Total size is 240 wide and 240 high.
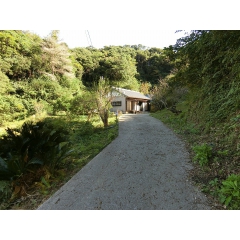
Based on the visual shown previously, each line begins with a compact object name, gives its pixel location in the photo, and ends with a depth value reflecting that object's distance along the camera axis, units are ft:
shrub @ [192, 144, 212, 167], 9.14
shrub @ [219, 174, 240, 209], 5.64
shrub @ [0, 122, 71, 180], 7.80
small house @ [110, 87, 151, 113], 57.77
